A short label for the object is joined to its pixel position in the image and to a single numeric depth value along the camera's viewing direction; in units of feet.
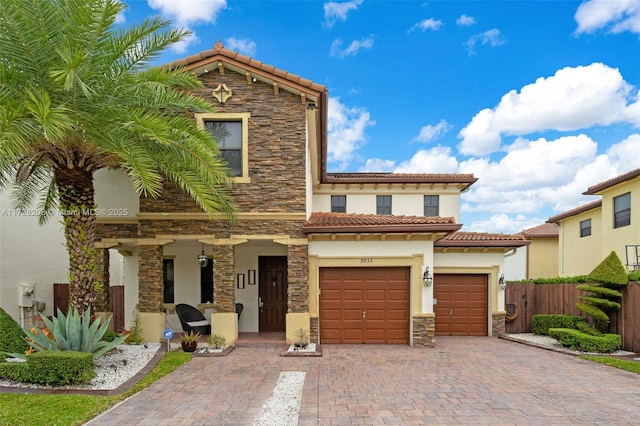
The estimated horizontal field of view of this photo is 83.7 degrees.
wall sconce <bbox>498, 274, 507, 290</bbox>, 41.93
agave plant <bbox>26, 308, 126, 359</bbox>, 24.25
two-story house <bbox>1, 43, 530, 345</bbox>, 34.83
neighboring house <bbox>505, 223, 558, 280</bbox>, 82.17
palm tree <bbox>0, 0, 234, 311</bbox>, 22.15
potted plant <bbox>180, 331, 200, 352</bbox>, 32.42
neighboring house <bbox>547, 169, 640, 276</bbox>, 51.39
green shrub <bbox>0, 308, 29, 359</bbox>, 25.94
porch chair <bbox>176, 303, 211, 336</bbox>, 37.19
